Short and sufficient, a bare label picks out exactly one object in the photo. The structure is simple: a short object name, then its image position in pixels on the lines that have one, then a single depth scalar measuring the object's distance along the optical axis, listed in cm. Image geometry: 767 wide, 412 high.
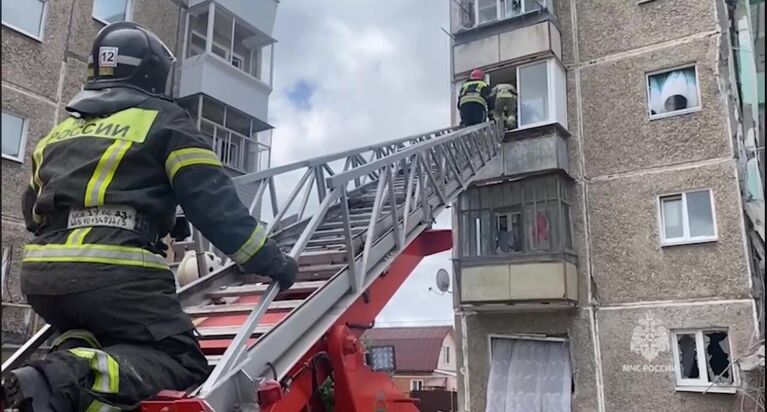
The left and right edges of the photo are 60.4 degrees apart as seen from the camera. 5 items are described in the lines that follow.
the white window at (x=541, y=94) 1036
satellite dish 1065
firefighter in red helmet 954
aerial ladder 300
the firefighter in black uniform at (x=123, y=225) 252
